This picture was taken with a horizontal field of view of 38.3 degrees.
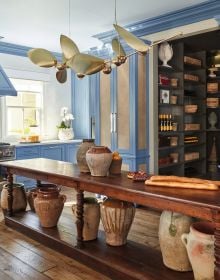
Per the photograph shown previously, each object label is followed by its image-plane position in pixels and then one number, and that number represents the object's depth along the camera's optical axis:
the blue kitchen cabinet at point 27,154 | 5.45
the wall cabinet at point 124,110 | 4.70
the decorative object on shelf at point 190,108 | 5.53
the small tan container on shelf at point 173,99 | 5.23
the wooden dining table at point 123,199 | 1.93
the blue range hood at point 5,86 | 5.20
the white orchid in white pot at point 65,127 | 6.51
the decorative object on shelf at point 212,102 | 5.78
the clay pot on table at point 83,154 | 2.89
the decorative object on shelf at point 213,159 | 6.02
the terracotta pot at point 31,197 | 3.61
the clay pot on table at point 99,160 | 2.65
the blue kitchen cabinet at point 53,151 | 5.79
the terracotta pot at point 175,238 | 2.25
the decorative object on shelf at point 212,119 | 5.93
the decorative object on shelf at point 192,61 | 5.36
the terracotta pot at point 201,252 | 2.01
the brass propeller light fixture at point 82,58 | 2.57
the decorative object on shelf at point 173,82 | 5.21
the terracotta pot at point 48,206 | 3.19
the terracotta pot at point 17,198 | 3.77
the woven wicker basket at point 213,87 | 5.76
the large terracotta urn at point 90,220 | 2.85
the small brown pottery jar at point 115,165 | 2.81
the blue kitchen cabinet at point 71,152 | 6.25
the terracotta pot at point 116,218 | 2.62
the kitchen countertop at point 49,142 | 5.53
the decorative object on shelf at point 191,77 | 5.42
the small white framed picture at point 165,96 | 5.03
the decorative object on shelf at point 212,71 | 5.81
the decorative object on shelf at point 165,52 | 4.85
